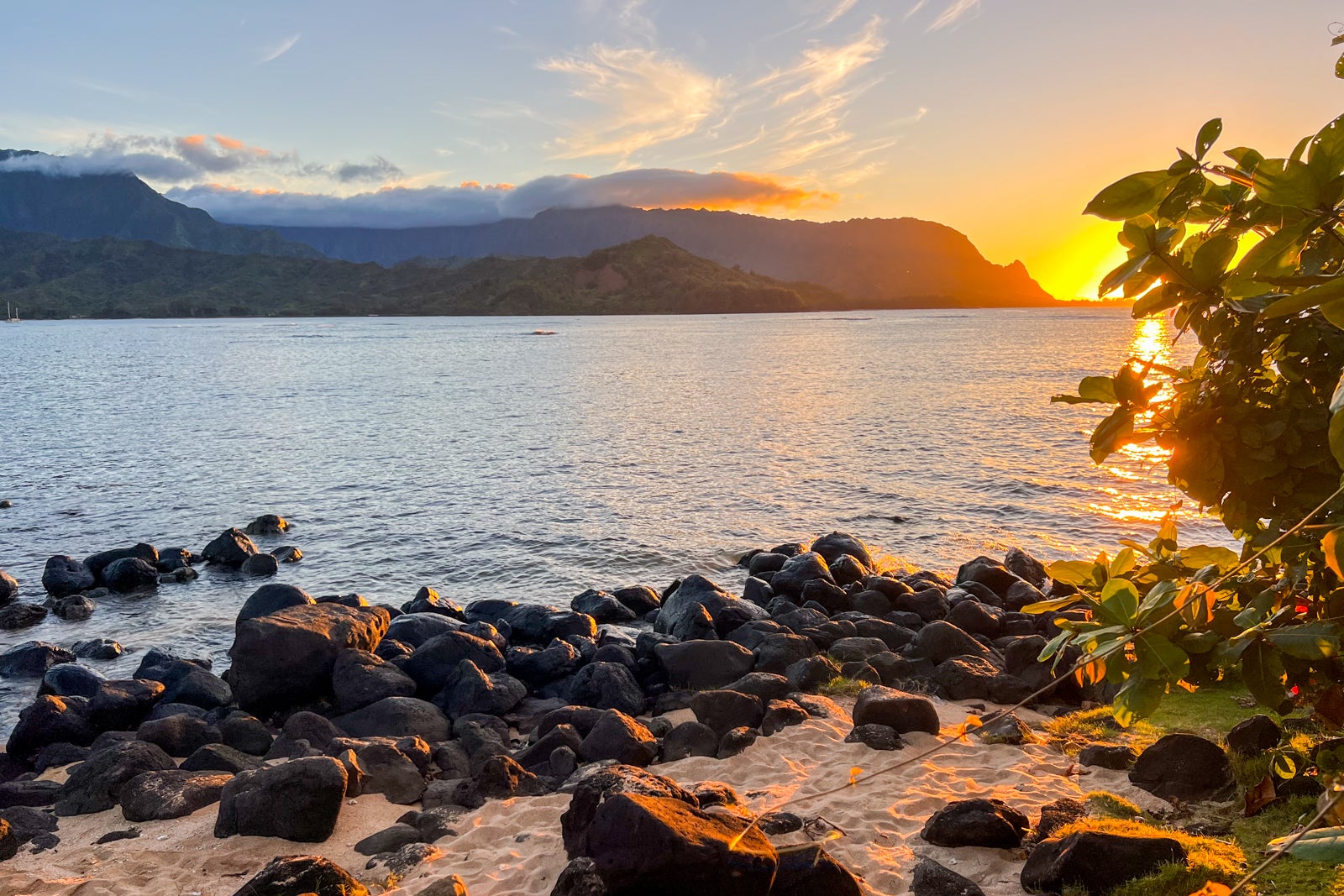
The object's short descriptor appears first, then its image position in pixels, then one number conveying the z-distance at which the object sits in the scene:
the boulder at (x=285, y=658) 12.41
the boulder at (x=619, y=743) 9.95
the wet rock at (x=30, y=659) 14.66
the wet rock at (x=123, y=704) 11.93
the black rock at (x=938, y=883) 6.37
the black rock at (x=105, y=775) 9.23
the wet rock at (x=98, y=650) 15.42
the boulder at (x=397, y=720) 11.37
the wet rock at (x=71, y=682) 13.16
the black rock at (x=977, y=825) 7.08
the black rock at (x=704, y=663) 12.82
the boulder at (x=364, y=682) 12.25
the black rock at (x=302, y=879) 6.62
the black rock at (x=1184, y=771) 7.30
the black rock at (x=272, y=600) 15.05
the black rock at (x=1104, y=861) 5.84
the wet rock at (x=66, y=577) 19.12
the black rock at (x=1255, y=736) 7.43
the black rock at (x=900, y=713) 10.13
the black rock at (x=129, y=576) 19.36
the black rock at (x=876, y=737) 9.82
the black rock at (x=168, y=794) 8.86
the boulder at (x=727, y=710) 10.80
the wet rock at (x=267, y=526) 23.77
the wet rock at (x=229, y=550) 21.05
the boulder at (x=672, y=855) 5.80
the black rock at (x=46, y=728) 11.22
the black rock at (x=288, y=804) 8.21
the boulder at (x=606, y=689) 12.13
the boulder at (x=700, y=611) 14.99
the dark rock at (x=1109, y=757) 8.34
